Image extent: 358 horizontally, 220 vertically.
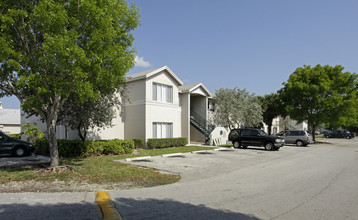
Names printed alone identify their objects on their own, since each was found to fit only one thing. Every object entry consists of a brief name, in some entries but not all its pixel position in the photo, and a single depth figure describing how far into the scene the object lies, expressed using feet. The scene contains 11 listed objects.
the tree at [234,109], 96.70
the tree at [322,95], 99.45
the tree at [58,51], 27.53
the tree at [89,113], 48.24
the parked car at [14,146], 48.39
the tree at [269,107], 130.72
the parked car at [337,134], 171.96
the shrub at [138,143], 65.31
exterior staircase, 84.93
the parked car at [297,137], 89.30
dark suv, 69.31
